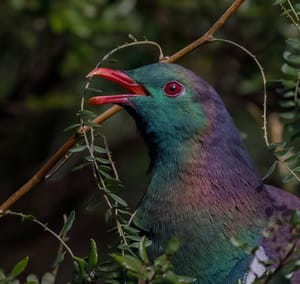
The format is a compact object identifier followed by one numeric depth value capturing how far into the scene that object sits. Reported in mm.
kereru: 6594
